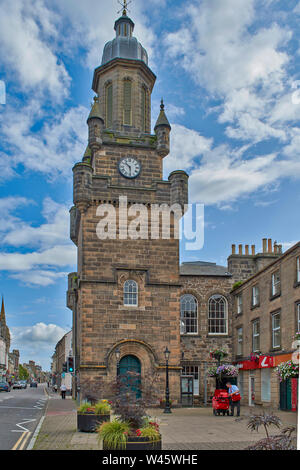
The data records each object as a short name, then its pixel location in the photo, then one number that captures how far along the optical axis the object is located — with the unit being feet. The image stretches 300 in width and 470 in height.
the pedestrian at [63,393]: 126.82
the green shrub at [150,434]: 32.53
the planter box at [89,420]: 50.70
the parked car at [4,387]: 179.83
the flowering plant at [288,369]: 57.00
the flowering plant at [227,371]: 87.20
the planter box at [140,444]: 31.96
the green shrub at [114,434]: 31.96
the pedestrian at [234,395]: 68.90
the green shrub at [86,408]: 52.17
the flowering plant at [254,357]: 94.69
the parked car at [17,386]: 254.06
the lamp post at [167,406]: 80.46
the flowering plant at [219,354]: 96.43
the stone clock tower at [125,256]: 92.12
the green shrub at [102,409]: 51.06
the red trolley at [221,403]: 73.77
